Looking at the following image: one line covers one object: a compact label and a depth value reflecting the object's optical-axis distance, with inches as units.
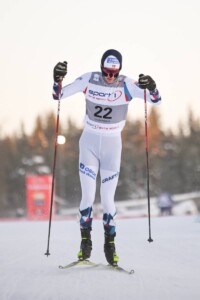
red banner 2233.0
